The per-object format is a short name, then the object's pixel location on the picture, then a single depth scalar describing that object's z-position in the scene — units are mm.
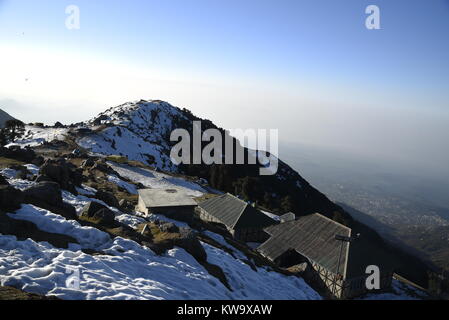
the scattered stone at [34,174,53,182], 27547
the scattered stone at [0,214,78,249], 15619
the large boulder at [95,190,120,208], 31422
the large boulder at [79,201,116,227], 21812
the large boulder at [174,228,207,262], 21123
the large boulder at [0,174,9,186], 20862
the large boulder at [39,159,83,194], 29578
